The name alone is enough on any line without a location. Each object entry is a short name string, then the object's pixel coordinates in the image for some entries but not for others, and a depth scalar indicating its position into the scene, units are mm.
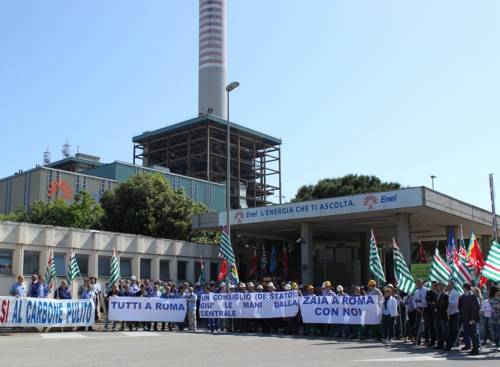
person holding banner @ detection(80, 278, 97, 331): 23969
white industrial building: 29344
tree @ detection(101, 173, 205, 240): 45031
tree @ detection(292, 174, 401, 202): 64188
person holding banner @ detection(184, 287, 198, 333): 24484
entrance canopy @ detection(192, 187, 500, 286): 32094
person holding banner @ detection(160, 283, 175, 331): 25031
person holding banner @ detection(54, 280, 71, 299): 23688
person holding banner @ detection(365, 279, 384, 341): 20125
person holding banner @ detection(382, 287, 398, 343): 19438
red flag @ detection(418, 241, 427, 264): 44406
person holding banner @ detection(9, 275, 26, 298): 21912
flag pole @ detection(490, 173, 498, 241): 33378
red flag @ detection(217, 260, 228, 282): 28491
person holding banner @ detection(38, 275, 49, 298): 23172
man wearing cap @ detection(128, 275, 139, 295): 25281
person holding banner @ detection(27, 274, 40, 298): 23141
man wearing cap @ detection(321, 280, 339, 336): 21250
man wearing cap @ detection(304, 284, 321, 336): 21622
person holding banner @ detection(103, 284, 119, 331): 24359
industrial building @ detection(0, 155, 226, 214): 67312
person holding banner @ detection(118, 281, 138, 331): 24445
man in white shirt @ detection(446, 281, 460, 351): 16781
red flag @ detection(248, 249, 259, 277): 42031
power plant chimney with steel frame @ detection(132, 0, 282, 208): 98312
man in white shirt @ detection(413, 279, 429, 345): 18270
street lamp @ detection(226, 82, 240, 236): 28406
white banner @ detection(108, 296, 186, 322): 24219
